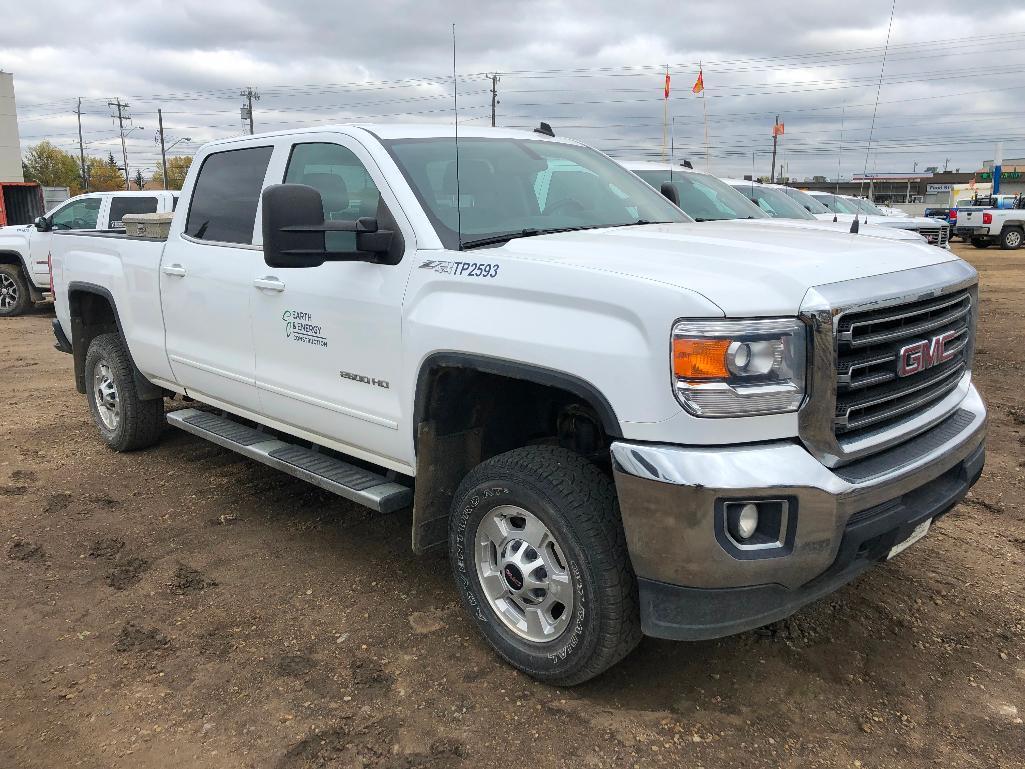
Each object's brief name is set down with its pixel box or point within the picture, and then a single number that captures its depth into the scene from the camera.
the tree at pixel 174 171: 101.75
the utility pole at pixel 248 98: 52.68
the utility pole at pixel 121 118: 77.75
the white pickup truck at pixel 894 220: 15.59
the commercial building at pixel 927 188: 35.69
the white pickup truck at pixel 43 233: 12.81
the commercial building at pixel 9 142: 54.41
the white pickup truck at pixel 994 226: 27.08
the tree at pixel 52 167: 90.38
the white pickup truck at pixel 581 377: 2.51
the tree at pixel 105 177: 98.94
